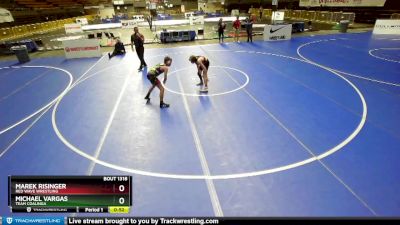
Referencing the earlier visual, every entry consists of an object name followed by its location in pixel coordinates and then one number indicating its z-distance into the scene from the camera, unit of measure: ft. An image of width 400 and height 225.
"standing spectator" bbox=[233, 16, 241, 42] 73.89
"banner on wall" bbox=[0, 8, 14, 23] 117.91
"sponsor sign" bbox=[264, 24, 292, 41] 74.39
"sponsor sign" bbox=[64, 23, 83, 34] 112.98
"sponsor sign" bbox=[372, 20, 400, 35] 76.89
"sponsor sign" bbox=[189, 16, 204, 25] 121.00
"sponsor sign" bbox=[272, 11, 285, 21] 118.46
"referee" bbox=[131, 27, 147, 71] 50.14
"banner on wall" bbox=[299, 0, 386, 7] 98.63
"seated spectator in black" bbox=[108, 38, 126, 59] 62.64
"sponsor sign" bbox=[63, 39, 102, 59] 62.59
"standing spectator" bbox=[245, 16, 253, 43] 71.82
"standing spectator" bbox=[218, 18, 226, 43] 71.34
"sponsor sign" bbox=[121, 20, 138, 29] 99.06
